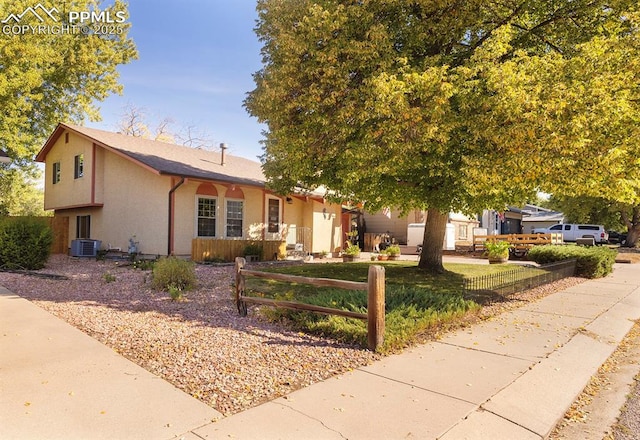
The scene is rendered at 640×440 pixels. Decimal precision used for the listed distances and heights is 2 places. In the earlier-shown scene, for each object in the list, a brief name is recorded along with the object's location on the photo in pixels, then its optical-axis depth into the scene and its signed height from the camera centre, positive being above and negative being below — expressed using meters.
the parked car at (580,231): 38.16 +0.17
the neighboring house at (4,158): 9.76 +1.72
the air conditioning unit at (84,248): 18.12 -0.86
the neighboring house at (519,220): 36.56 +1.40
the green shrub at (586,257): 14.31 -0.93
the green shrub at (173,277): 9.67 -1.15
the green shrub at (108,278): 10.95 -1.37
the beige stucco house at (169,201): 16.03 +1.31
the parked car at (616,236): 47.78 -0.37
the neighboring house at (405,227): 27.16 +0.31
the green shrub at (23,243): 13.32 -0.49
